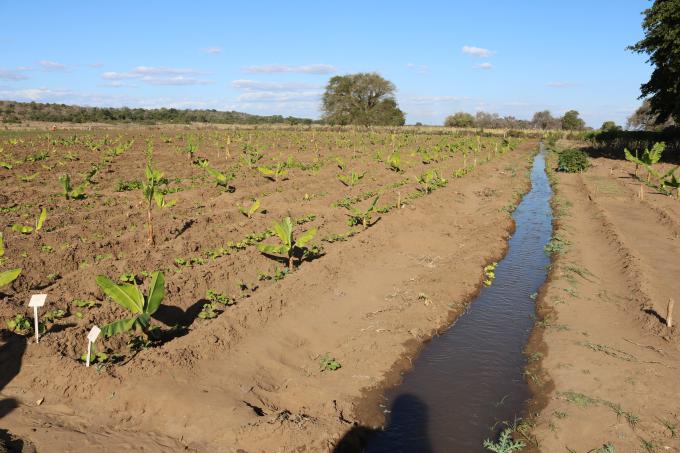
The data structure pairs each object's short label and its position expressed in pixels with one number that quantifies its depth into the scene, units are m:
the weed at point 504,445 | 5.43
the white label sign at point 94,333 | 5.50
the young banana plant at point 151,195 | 10.64
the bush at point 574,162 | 28.47
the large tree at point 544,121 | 124.88
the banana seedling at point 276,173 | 18.96
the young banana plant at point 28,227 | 10.60
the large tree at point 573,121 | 96.91
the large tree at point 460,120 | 99.38
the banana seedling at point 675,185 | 18.32
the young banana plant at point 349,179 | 19.45
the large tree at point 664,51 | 24.84
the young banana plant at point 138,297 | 6.34
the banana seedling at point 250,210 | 13.16
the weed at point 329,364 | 6.91
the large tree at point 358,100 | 76.00
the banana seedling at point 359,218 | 13.54
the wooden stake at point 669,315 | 7.63
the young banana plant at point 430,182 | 19.82
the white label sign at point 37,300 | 5.91
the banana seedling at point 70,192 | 14.56
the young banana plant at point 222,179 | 16.34
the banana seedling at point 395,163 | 24.36
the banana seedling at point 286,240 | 9.60
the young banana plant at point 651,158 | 21.95
